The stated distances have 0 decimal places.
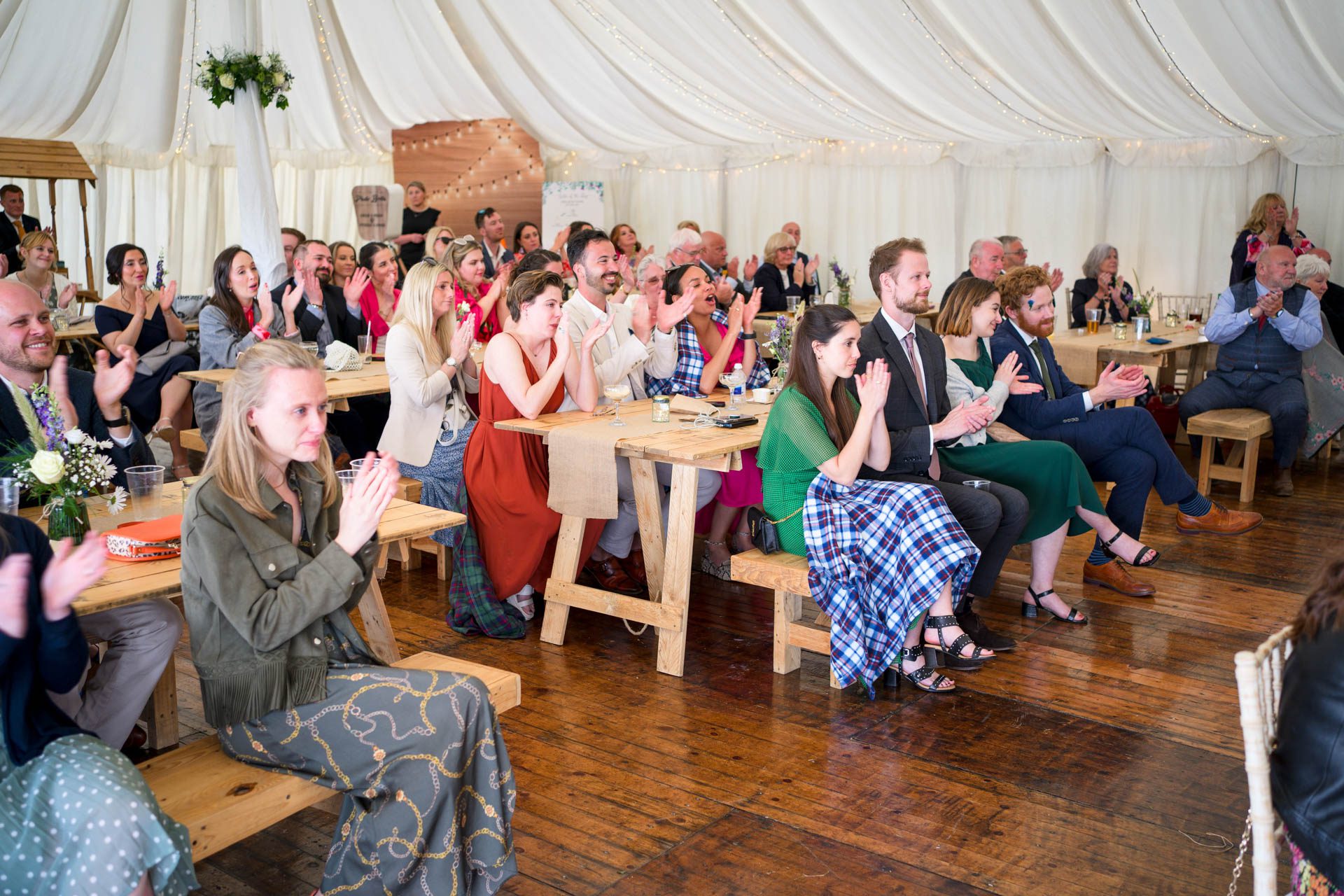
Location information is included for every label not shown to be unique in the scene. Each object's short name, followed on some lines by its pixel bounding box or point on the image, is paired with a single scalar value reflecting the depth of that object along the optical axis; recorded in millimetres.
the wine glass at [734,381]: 4812
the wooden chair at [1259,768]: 1698
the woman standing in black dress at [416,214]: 11617
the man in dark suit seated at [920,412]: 3936
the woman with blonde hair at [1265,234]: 7908
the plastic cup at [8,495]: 2520
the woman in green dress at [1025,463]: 4359
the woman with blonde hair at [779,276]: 9297
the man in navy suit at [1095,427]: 4801
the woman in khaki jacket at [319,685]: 2268
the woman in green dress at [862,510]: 3572
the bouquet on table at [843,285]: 9039
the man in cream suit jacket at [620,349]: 4695
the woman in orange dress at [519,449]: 4309
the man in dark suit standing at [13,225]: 9195
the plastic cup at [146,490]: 2896
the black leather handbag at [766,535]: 3873
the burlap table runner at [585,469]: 3979
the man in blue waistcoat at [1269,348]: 6266
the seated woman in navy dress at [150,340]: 6277
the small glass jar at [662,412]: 4367
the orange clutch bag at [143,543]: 2582
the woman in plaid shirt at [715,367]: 4910
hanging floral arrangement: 6734
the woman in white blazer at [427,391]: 4652
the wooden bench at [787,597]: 3754
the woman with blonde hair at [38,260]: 7359
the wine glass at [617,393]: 4195
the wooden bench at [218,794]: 2207
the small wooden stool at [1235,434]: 6105
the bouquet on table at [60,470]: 2490
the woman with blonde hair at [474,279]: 6281
